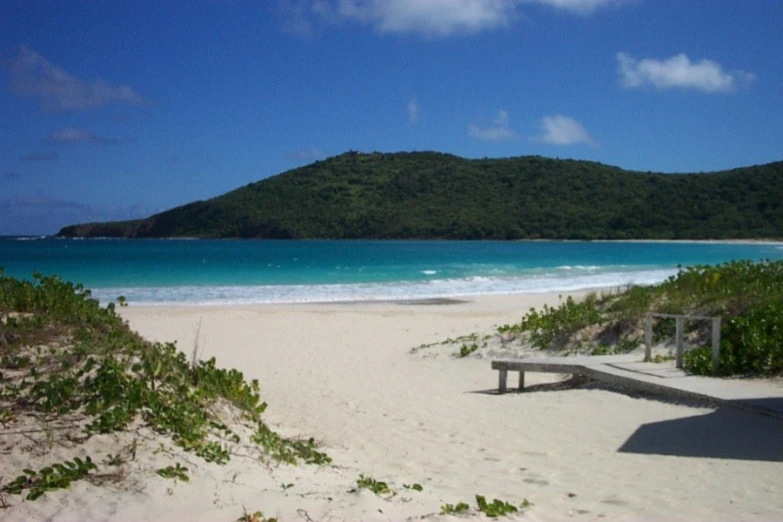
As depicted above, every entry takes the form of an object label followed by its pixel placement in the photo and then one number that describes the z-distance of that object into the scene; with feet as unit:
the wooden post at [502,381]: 33.80
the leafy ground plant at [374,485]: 15.65
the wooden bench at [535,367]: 33.27
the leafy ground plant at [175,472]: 14.77
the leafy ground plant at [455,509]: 14.78
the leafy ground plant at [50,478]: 13.84
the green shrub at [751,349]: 30.76
